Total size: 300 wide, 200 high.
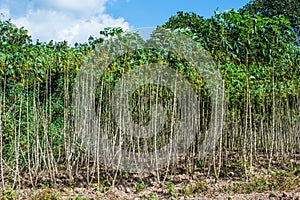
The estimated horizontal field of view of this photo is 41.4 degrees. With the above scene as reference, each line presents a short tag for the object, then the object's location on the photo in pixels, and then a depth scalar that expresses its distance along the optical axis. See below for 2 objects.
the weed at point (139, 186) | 6.04
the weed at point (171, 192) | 5.52
